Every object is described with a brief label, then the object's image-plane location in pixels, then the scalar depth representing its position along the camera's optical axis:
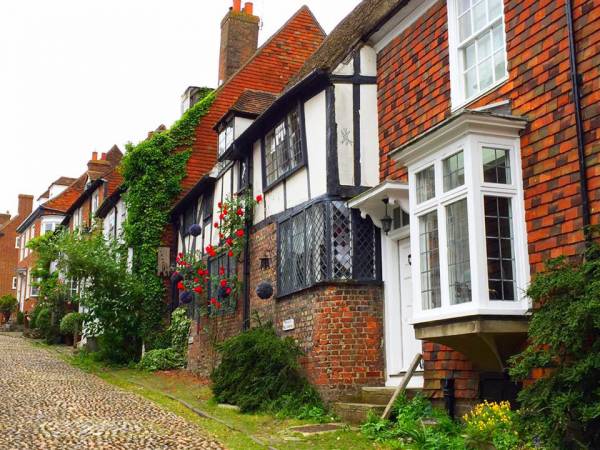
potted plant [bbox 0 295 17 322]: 50.14
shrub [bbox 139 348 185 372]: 19.73
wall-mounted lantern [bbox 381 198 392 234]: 11.55
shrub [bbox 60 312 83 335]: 29.08
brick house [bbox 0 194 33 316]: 57.81
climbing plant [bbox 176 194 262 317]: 15.51
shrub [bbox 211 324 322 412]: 11.72
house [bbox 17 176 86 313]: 46.53
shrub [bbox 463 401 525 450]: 7.22
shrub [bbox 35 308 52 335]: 34.12
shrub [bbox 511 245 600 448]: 6.41
